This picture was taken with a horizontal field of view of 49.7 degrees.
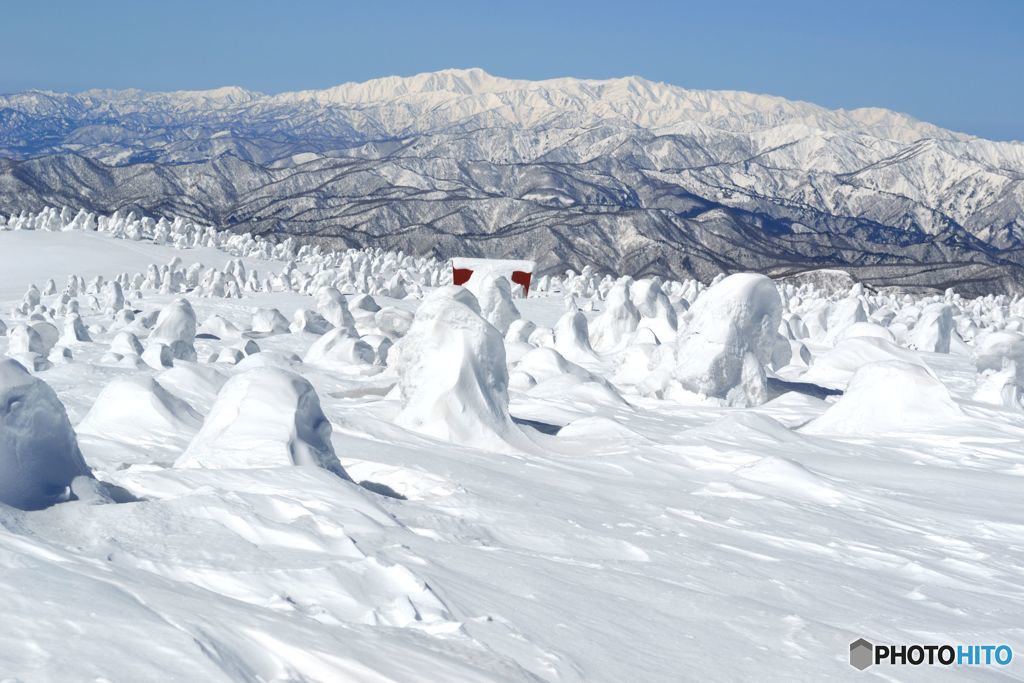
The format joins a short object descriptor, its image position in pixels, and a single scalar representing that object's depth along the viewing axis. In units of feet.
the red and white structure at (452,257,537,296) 173.58
